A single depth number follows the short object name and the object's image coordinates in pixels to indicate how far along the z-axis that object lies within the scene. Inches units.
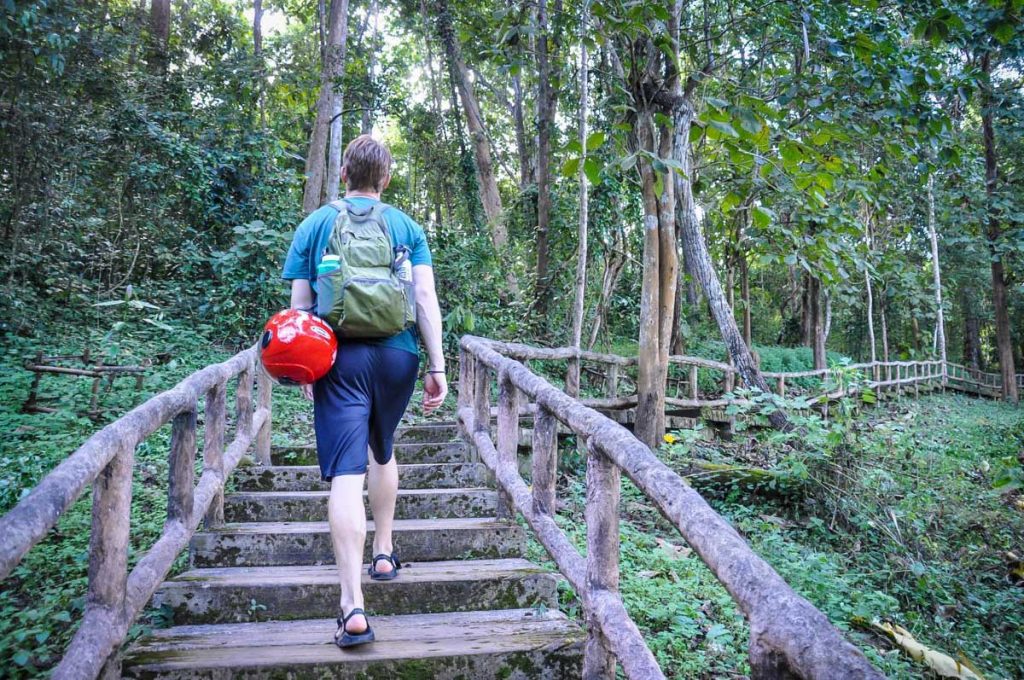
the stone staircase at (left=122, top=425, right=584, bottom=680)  108.0
